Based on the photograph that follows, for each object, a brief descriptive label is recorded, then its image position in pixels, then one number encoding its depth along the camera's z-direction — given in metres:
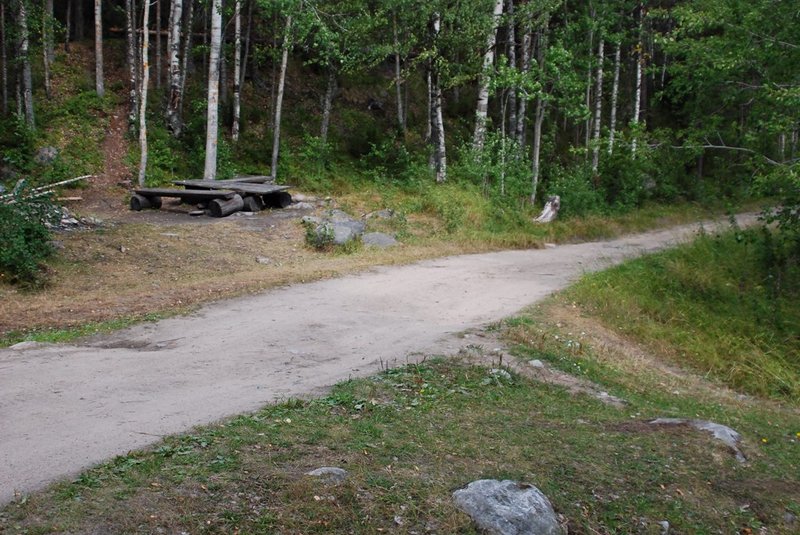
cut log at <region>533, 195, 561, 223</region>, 20.33
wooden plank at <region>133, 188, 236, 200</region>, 17.61
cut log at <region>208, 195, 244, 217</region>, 17.41
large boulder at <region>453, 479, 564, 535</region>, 4.52
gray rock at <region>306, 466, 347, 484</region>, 4.74
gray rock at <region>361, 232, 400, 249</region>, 16.16
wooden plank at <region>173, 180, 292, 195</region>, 18.20
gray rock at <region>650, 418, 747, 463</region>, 6.39
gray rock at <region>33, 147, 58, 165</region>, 20.38
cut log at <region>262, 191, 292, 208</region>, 18.83
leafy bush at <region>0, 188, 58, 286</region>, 11.18
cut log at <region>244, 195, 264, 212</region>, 18.16
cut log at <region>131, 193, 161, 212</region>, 18.25
